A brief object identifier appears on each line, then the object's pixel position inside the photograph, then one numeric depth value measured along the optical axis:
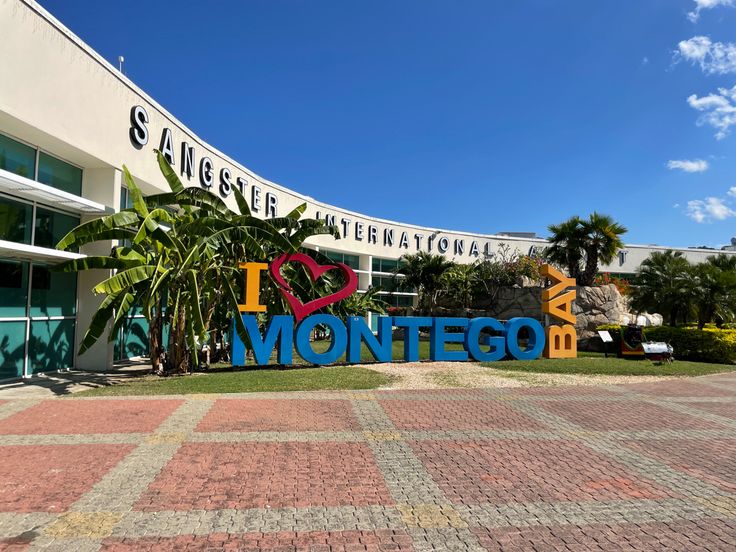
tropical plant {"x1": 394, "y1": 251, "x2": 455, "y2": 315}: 33.28
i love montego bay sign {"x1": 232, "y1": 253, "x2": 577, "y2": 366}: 15.22
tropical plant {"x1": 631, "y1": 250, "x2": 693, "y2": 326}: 22.11
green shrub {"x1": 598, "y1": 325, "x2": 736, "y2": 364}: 20.36
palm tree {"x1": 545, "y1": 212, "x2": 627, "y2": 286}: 26.02
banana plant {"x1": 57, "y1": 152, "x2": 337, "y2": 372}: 12.56
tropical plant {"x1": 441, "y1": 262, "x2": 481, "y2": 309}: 32.66
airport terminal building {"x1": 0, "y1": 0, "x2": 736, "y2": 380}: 11.56
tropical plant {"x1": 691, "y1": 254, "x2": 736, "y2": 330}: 21.17
